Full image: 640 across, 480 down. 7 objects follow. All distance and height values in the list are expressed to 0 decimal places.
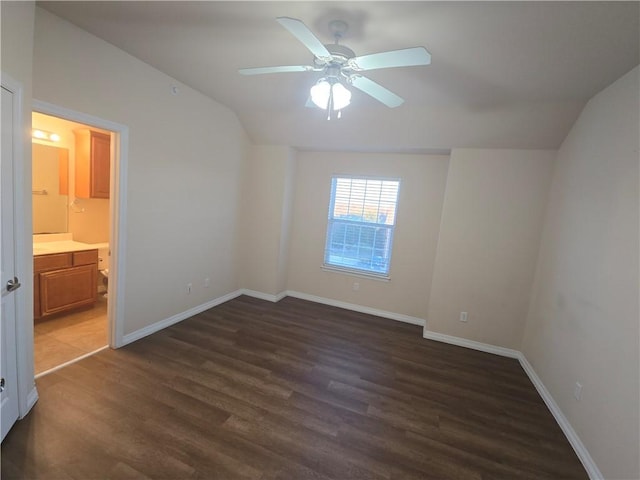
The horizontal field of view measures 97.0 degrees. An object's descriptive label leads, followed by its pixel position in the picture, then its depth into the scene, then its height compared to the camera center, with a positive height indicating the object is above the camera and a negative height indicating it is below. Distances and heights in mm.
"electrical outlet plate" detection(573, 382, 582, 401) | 2088 -1137
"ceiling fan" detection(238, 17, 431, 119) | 1436 +857
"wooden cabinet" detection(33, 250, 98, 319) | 3041 -1065
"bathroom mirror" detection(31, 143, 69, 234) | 3381 -23
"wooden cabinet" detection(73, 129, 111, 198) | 3514 +345
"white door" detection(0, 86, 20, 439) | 1534 -546
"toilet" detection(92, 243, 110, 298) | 3921 -1054
